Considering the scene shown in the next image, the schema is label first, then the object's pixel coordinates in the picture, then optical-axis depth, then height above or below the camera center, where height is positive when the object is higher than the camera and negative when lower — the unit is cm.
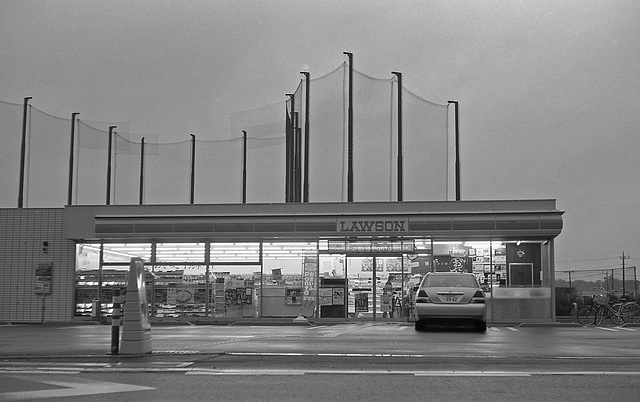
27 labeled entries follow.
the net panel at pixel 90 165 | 3628 +484
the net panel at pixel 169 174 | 3806 +461
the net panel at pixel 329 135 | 3288 +570
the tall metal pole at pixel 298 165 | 3484 +468
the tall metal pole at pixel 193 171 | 3747 +470
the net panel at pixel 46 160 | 3494 +490
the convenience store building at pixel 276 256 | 2733 +56
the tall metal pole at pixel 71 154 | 3553 +523
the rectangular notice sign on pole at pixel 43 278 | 2898 -31
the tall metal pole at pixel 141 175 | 3831 +456
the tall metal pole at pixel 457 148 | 3186 +501
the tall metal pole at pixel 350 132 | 3172 +561
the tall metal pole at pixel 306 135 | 3316 +568
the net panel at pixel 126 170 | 3806 +477
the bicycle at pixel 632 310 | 2409 -101
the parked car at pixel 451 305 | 1827 -70
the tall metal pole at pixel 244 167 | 3741 +490
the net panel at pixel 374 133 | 3253 +569
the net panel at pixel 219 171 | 3759 +476
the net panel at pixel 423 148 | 3231 +509
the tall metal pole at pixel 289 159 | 3634 +515
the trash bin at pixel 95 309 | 2875 -139
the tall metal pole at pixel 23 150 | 3450 +521
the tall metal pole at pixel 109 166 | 3738 +484
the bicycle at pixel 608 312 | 2425 -107
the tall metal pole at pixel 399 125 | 3189 +592
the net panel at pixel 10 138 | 3550 +586
